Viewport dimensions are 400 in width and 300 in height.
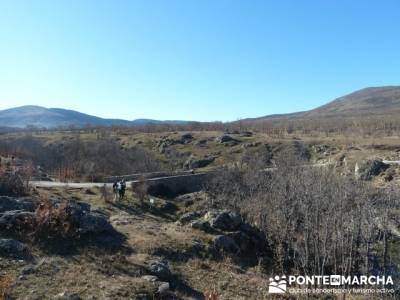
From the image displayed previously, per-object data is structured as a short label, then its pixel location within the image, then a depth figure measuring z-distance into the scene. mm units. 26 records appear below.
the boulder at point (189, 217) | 25625
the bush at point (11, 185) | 22766
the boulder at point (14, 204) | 19100
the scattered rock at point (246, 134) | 94419
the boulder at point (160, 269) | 15016
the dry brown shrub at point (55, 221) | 16703
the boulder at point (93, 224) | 17986
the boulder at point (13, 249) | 14041
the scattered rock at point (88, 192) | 30403
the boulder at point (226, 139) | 83731
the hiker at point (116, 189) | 29684
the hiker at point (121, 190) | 29312
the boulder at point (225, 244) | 20266
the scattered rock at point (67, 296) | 11438
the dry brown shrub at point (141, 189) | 31031
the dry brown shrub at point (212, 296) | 8141
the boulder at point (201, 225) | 23278
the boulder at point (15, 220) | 16562
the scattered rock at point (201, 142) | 86312
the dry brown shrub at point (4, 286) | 8477
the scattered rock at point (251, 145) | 79000
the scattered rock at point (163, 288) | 12867
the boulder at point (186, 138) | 89562
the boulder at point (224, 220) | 23309
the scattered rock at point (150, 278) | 14009
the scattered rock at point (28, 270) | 12844
